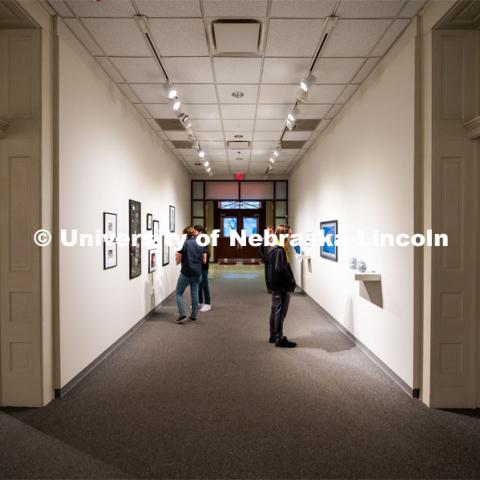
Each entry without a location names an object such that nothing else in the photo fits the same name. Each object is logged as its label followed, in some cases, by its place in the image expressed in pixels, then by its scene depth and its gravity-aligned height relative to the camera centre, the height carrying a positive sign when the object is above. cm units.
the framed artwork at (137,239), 512 -1
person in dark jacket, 445 -58
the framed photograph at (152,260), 611 -40
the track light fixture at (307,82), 394 +174
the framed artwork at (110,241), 415 -4
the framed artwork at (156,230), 654 +15
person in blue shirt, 576 -49
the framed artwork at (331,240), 575 -3
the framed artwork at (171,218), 809 +45
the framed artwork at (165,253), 730 -33
